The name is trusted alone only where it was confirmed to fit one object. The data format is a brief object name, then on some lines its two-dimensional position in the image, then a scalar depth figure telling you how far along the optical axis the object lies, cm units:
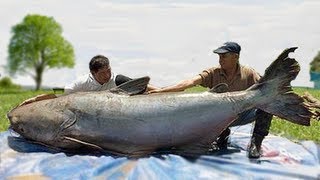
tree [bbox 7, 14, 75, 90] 4941
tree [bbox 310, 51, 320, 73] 4293
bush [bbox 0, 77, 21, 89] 3924
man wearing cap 649
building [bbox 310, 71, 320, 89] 2540
